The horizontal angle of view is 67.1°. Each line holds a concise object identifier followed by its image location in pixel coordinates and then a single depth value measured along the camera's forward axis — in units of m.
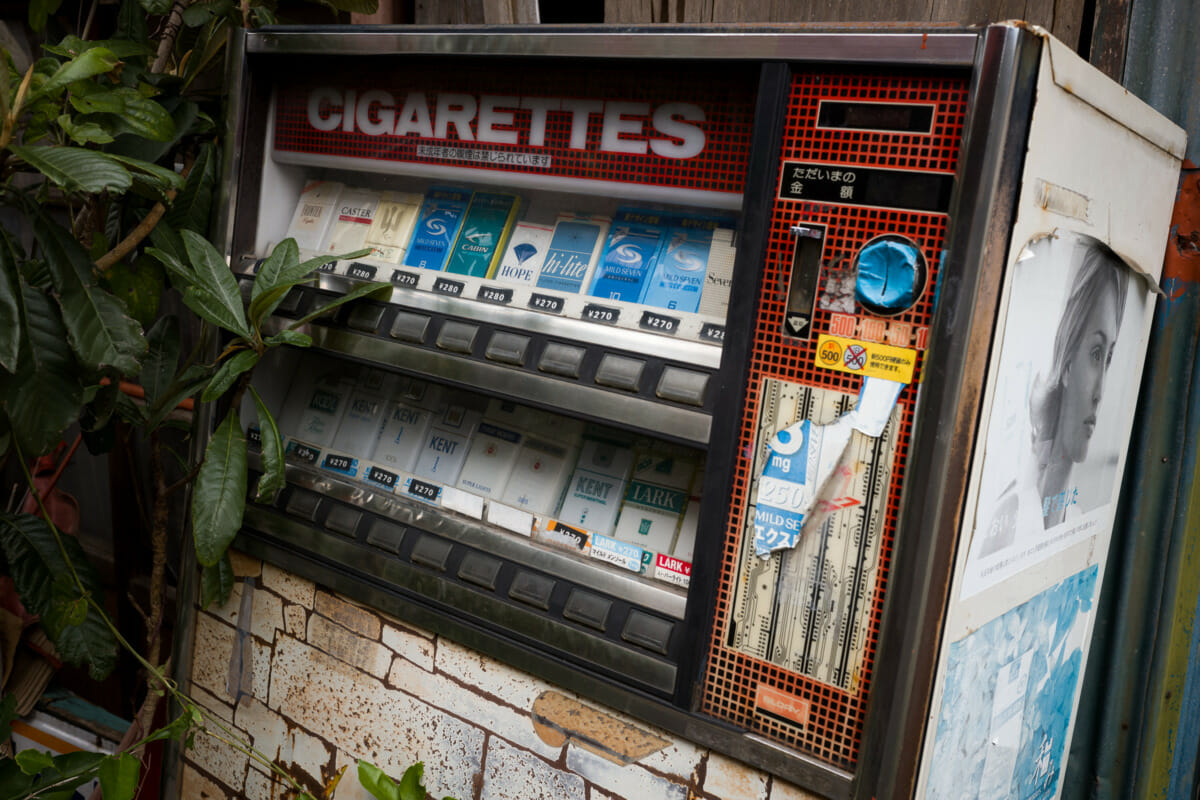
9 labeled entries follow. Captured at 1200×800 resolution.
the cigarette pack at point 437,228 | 1.88
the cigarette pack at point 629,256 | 1.64
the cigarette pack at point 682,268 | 1.58
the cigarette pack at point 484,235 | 1.82
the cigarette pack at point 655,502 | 1.64
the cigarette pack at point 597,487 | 1.71
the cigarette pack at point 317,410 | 2.04
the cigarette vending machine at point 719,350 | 1.20
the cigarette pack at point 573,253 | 1.70
